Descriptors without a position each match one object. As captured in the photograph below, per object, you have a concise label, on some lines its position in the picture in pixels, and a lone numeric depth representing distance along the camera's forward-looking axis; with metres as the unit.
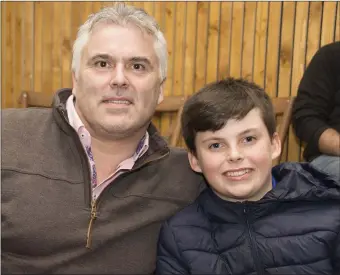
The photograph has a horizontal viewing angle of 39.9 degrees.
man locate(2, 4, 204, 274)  1.42
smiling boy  1.42
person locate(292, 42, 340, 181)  2.45
